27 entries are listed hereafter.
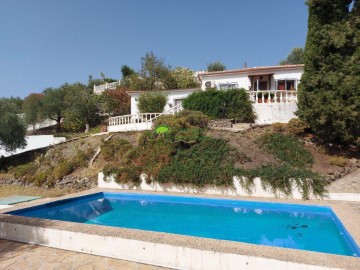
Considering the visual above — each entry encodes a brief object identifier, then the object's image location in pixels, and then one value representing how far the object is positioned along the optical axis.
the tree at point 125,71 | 52.03
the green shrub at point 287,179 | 10.95
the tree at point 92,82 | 51.78
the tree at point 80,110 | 29.84
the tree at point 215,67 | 50.49
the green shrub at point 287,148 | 13.09
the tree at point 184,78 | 35.47
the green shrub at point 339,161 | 12.68
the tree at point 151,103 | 23.92
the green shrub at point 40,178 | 16.23
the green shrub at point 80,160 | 17.16
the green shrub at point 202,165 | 12.57
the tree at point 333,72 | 13.05
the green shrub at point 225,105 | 18.66
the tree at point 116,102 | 31.42
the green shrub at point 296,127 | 15.63
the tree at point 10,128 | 20.14
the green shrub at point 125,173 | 14.17
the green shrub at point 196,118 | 17.20
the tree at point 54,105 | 32.94
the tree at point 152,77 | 35.50
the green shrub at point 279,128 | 16.12
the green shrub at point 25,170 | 17.73
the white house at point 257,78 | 24.23
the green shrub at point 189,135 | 15.12
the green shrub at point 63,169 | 16.20
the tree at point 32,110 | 34.03
